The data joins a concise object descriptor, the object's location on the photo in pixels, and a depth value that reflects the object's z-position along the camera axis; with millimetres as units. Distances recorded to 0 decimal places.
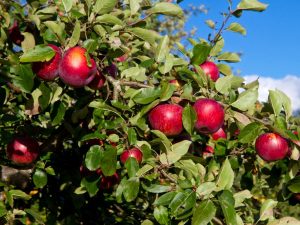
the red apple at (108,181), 1983
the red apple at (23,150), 1865
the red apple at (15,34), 2246
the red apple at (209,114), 1479
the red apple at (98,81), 1677
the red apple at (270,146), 1636
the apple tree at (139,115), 1439
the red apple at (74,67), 1433
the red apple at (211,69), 1785
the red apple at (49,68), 1438
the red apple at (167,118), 1508
